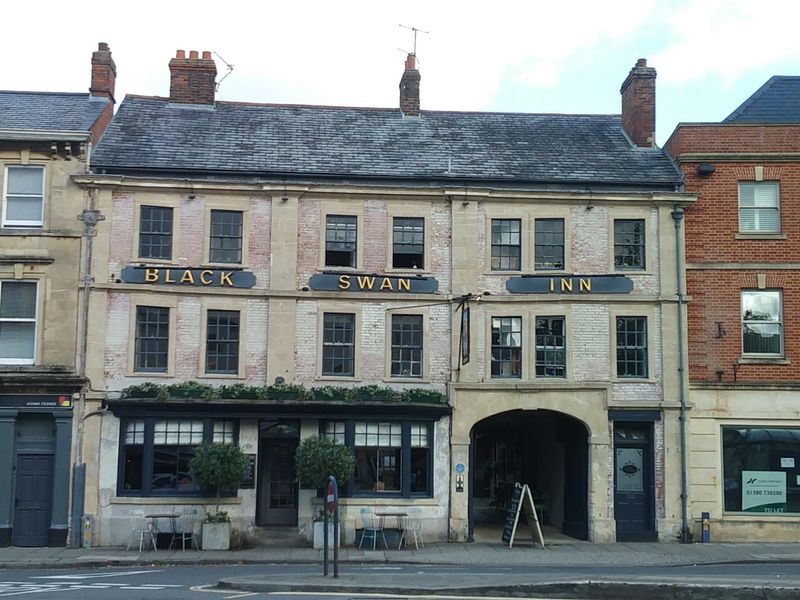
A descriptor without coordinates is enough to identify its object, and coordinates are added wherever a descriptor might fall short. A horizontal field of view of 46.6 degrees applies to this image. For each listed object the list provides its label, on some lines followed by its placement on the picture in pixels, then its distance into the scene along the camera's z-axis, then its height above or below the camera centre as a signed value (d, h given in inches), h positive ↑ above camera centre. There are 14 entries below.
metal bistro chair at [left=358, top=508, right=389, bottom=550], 908.6 -110.9
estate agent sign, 960.3 -72.9
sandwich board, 901.2 -95.2
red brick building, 961.5 +101.4
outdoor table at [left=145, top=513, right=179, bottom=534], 903.1 -103.6
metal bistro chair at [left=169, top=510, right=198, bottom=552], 900.0 -114.1
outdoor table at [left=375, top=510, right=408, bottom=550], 930.4 -99.7
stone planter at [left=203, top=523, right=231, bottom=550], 882.8 -116.9
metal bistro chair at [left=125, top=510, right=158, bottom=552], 901.8 -109.9
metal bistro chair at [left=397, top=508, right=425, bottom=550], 922.7 -109.6
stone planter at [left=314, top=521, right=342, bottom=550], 896.3 -116.4
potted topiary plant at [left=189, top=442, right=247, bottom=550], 884.0 -58.3
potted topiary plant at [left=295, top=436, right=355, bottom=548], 895.1 -48.6
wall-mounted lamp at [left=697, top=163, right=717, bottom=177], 993.5 +265.9
